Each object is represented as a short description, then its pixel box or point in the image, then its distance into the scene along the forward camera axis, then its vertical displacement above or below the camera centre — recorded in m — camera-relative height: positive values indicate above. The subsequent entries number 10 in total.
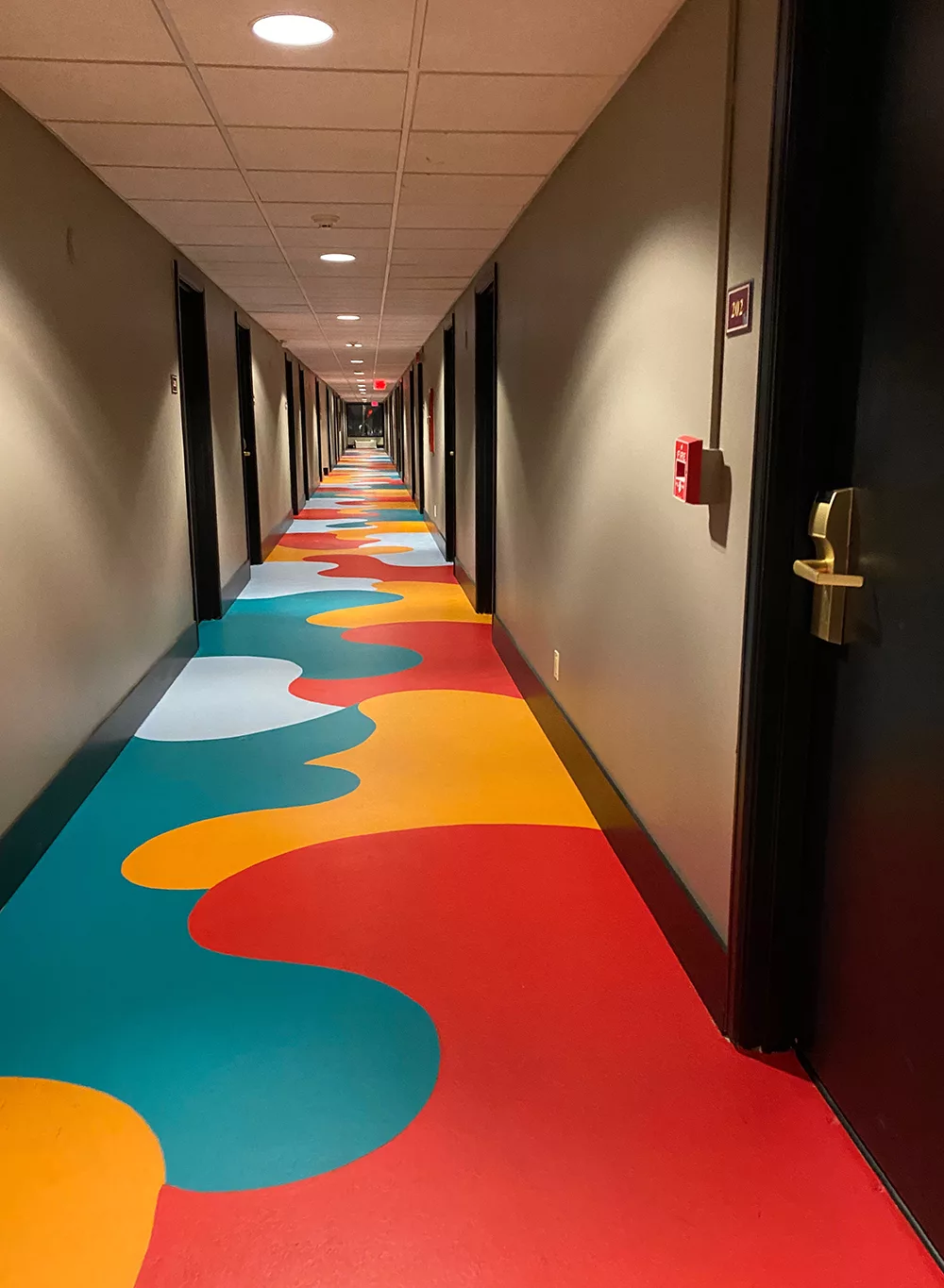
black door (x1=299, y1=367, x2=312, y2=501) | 16.38 +0.29
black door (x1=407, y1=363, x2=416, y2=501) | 16.41 +0.23
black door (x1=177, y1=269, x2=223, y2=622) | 6.89 -0.03
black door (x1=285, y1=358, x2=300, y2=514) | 13.77 -0.01
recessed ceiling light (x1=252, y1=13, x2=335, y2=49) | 2.67 +1.17
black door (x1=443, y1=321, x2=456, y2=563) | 9.36 +0.08
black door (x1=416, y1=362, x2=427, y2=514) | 14.48 -0.18
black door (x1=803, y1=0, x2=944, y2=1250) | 1.66 -0.45
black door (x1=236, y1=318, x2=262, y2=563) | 9.18 +0.03
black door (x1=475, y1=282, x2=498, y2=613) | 6.87 -0.03
